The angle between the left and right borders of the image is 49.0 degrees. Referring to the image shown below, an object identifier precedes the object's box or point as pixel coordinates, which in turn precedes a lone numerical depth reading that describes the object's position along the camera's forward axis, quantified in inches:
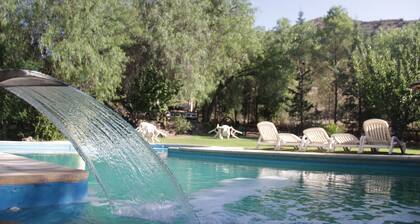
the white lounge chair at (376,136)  509.4
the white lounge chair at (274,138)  559.2
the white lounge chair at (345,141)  527.3
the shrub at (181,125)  903.1
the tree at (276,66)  1076.5
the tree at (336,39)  1107.3
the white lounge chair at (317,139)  537.0
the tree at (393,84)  746.8
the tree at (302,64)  1095.6
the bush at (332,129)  886.6
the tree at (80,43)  627.2
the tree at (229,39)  933.2
